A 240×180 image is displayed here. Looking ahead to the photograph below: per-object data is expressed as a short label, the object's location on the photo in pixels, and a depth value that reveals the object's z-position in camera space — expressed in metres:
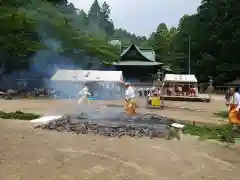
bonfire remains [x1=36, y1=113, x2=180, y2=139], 6.90
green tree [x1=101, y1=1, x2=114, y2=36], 59.07
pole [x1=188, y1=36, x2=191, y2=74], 27.02
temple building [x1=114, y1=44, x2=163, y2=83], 23.82
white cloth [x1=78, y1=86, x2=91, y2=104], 12.48
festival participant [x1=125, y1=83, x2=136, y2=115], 10.06
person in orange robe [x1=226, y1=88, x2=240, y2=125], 7.25
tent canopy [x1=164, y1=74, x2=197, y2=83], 19.15
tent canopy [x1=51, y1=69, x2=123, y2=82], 17.77
